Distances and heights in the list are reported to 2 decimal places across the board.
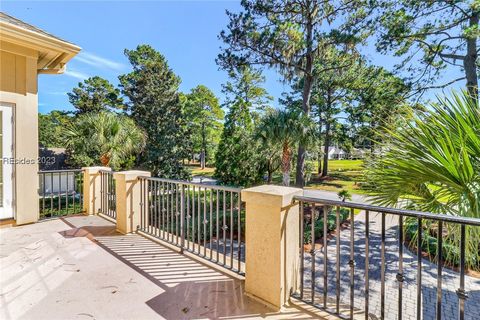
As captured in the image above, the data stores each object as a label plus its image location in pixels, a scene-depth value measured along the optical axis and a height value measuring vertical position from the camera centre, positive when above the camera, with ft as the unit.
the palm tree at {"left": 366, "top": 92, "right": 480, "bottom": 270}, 5.68 -0.17
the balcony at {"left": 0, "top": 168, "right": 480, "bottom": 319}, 6.66 -4.12
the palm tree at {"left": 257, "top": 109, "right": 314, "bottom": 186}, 34.09 +4.16
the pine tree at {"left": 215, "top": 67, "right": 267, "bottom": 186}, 49.39 +1.25
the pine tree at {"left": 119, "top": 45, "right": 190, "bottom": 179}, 55.93 +11.81
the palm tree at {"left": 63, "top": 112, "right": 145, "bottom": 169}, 29.81 +2.98
